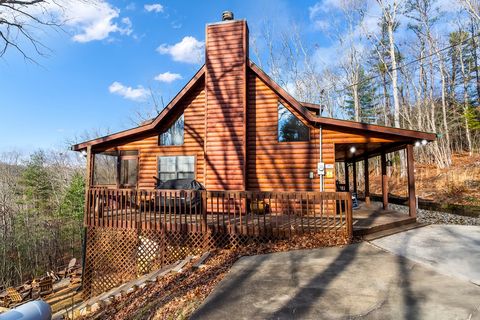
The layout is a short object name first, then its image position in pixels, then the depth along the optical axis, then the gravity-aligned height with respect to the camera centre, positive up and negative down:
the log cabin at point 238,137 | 8.97 +1.36
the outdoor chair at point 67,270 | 14.63 -4.67
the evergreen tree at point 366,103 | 32.88 +9.11
